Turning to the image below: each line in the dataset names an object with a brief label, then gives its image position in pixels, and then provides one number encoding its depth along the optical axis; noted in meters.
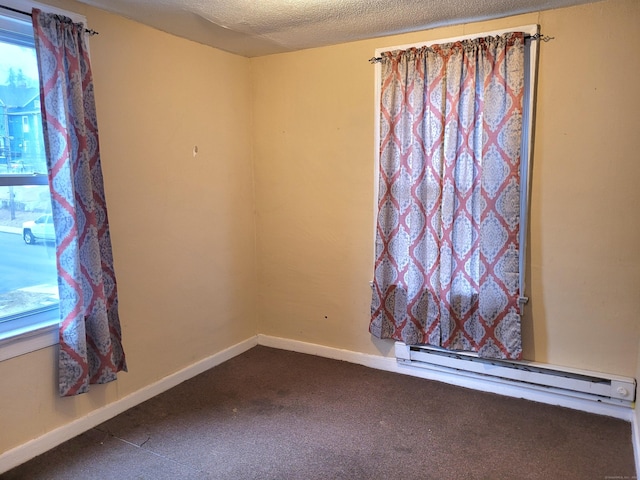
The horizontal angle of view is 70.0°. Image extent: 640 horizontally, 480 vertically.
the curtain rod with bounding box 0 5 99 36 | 2.01
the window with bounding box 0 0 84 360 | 2.13
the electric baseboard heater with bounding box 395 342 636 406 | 2.49
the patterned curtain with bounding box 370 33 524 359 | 2.56
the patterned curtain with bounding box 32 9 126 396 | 2.11
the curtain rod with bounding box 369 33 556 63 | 2.49
